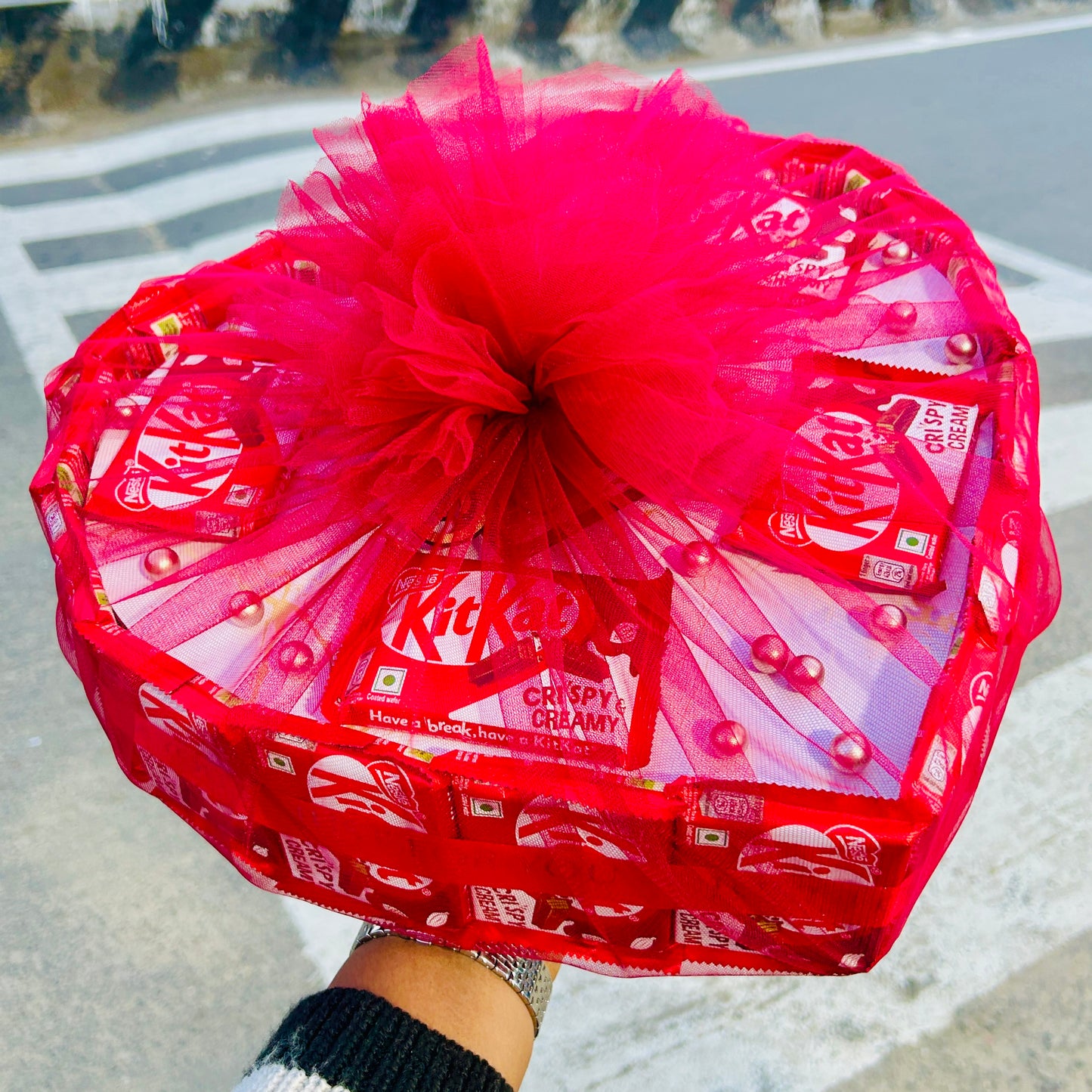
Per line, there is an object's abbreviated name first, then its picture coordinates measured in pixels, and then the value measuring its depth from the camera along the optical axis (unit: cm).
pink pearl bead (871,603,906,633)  61
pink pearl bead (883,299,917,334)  78
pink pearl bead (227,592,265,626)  65
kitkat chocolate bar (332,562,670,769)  59
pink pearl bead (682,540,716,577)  62
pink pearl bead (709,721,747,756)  58
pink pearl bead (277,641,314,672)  63
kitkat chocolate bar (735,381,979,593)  65
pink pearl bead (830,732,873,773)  58
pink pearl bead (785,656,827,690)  61
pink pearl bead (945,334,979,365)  79
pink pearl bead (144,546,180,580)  68
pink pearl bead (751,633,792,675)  61
